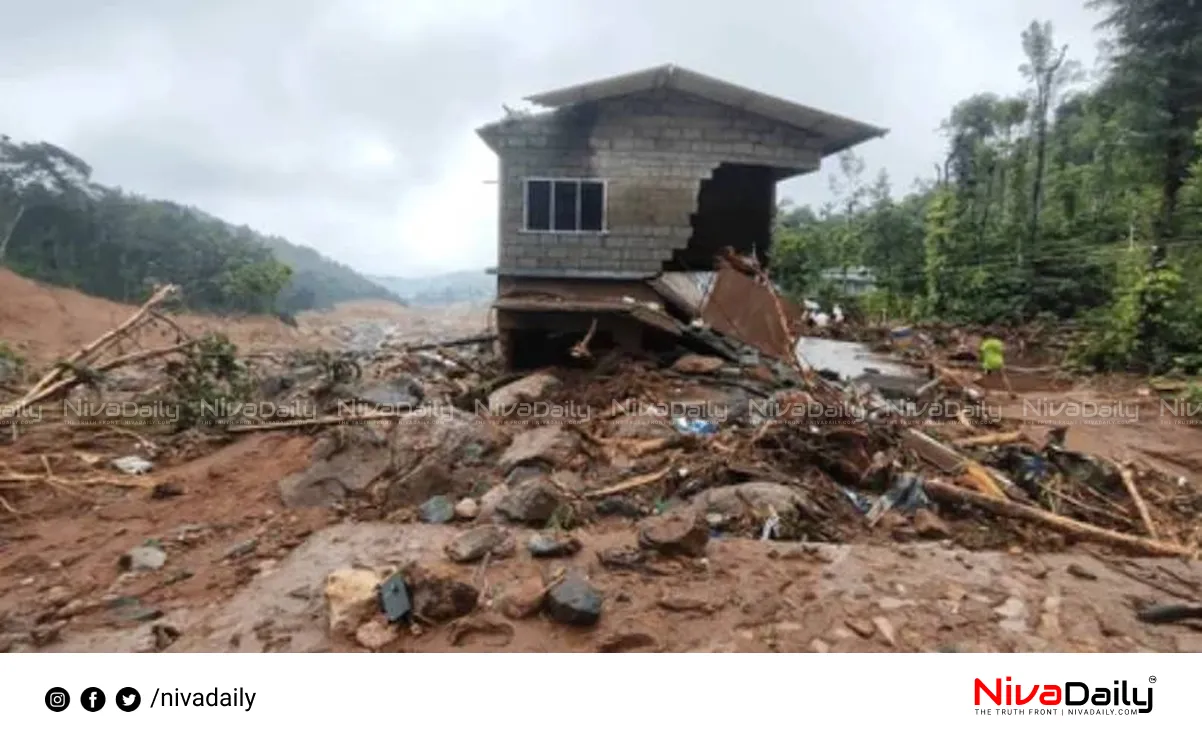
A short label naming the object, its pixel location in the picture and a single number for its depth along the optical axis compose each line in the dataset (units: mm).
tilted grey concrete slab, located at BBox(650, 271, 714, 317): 10883
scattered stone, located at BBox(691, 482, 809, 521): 4844
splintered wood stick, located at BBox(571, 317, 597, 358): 9516
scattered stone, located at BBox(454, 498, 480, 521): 5188
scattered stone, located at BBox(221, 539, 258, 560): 4887
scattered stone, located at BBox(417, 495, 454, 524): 5199
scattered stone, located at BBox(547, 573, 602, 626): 3418
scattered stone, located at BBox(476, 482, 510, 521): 5031
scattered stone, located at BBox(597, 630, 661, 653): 3260
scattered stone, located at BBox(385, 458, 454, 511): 5797
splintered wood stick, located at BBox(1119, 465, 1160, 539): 5000
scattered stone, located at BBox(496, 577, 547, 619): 3502
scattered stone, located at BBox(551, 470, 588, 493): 5387
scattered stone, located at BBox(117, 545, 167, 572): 4785
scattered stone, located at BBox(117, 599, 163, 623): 4008
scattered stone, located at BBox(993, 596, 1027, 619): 3586
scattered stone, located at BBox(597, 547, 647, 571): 3977
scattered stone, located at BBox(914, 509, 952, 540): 4762
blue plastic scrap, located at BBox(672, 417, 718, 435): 6637
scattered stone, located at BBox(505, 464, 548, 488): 5703
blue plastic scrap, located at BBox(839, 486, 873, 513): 5185
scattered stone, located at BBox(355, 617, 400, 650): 3312
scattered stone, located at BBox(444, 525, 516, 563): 4133
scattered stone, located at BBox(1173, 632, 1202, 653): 3393
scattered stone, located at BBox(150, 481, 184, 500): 6273
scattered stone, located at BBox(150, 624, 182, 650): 3642
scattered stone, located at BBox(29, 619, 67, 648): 3791
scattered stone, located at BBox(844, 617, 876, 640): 3347
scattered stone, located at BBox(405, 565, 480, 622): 3459
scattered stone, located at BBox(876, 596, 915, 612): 3594
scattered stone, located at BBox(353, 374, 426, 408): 8414
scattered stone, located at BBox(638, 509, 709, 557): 4090
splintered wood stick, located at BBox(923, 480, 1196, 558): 4574
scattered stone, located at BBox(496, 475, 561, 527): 4891
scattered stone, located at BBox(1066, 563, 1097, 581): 4117
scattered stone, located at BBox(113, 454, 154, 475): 6977
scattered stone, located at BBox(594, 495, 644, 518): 5080
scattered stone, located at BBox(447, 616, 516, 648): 3336
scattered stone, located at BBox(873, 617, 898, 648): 3299
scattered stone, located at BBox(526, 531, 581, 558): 4121
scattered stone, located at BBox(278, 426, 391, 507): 6043
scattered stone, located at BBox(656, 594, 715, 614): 3554
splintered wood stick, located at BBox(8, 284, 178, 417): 6536
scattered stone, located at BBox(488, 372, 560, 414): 8641
